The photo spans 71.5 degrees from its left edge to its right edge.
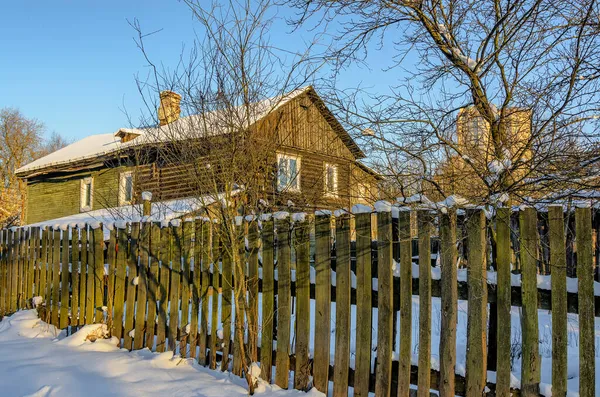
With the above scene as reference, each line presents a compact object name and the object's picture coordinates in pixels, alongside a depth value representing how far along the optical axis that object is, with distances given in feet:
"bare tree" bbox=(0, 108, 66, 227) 109.81
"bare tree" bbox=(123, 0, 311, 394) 11.39
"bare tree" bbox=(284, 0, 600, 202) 9.78
